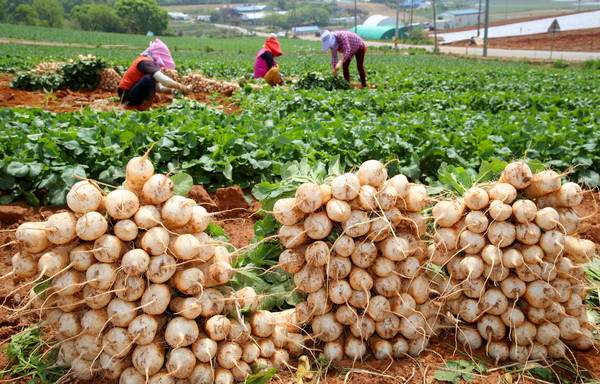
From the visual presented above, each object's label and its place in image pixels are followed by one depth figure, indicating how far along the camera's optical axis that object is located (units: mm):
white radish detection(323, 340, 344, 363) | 2643
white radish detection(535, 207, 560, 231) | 2535
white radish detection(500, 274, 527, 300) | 2637
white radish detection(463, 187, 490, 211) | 2640
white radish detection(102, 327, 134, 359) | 2229
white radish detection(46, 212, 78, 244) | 2178
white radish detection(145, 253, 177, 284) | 2266
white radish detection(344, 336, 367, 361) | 2637
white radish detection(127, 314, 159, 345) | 2215
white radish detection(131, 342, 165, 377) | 2219
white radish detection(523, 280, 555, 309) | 2605
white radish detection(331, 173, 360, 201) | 2539
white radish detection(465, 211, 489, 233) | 2623
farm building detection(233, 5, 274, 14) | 165188
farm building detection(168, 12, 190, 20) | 133500
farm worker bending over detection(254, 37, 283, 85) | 13094
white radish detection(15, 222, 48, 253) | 2180
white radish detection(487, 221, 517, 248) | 2577
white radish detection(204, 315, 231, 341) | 2334
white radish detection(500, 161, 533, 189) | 2645
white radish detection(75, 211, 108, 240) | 2174
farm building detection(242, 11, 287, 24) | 136662
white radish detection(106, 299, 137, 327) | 2232
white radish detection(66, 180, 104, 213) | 2219
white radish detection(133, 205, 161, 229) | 2297
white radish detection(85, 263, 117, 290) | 2182
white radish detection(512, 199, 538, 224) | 2562
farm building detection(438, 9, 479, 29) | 107062
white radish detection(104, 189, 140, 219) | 2238
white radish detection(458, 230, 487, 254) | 2643
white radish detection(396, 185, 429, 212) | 2699
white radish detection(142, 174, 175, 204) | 2336
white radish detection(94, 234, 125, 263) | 2205
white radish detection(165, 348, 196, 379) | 2227
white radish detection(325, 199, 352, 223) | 2514
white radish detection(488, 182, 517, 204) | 2594
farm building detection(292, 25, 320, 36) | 106562
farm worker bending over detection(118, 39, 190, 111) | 8766
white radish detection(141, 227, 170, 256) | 2256
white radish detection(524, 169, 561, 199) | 2594
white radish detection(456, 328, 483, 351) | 2764
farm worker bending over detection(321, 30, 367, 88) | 13219
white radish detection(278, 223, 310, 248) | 2638
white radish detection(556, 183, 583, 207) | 2592
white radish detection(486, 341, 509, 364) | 2678
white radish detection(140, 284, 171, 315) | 2246
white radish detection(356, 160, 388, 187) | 2631
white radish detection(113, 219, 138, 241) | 2256
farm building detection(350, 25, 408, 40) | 77125
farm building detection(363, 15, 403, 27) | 98312
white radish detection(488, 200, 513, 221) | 2562
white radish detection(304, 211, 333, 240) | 2557
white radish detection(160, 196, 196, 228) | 2344
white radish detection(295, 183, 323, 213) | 2533
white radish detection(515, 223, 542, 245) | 2562
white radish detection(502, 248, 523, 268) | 2569
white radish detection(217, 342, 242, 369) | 2348
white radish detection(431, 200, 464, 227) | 2707
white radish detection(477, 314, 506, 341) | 2691
